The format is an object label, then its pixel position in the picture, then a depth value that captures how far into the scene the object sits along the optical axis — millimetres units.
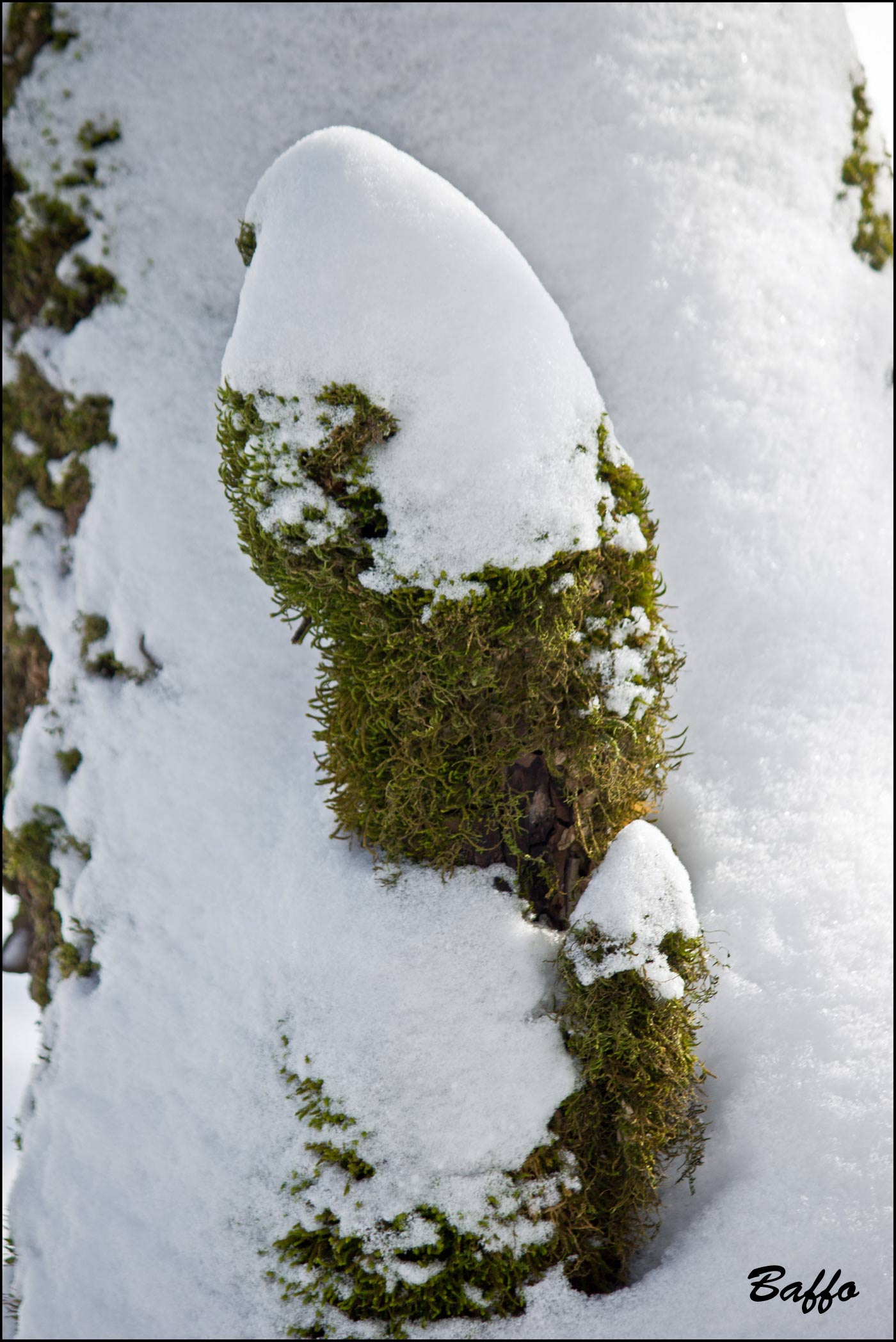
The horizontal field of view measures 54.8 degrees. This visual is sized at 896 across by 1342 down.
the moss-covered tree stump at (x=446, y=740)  1911
